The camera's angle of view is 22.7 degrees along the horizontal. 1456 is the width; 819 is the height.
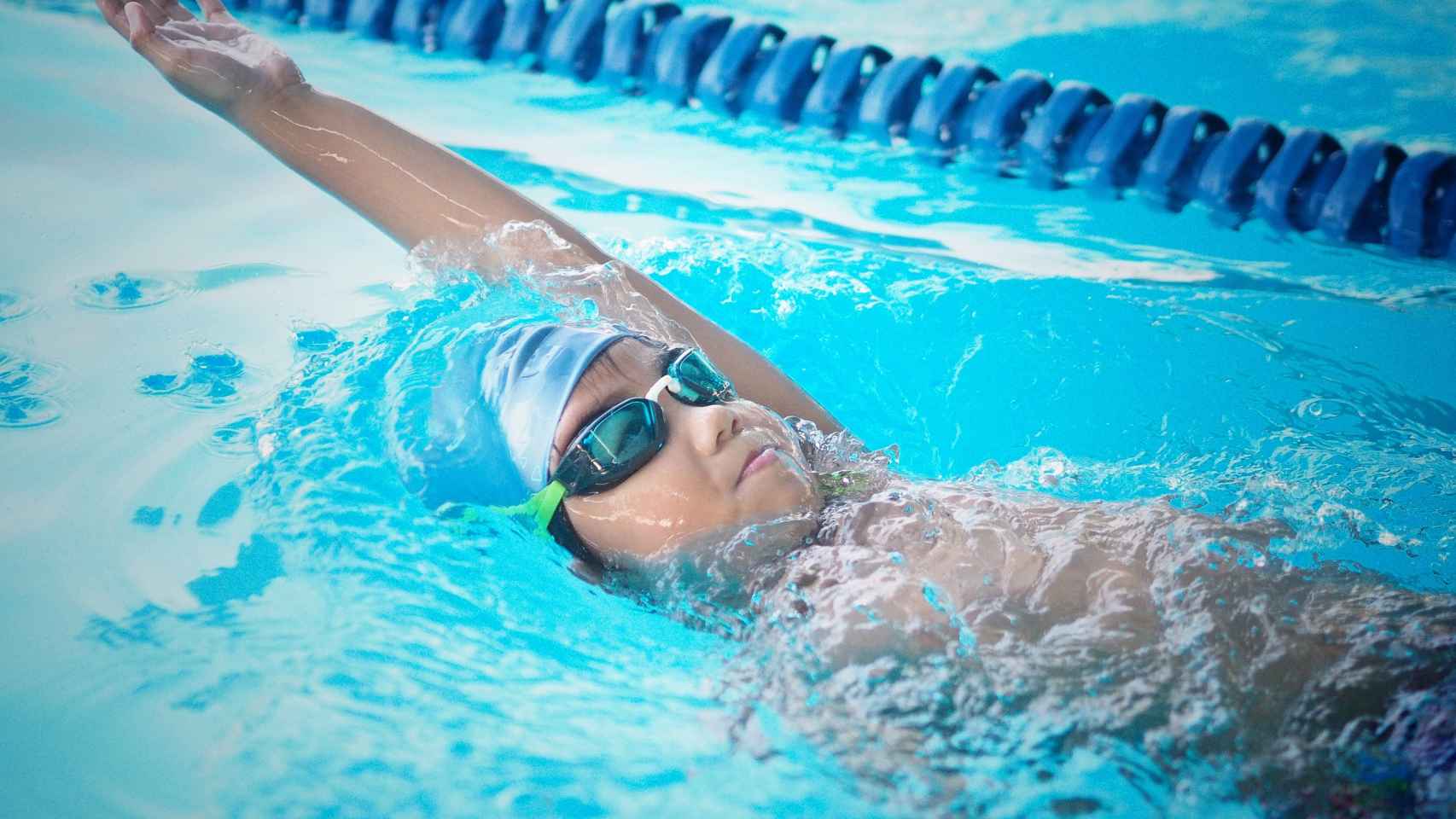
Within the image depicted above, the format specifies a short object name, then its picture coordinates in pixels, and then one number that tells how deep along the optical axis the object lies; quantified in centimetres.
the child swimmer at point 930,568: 238
